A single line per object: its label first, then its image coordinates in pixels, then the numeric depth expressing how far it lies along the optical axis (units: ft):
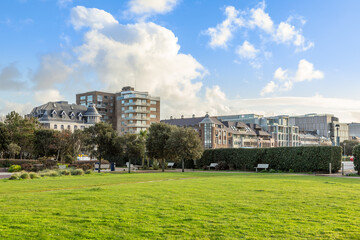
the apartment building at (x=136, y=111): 411.13
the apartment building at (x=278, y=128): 493.36
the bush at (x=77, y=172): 130.62
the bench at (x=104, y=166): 186.09
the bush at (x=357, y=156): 124.47
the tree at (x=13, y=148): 199.00
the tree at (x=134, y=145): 172.96
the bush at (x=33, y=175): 110.11
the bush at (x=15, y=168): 148.50
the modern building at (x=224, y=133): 377.91
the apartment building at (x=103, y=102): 452.35
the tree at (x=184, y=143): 160.97
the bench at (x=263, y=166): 157.38
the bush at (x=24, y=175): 106.73
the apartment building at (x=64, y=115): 354.95
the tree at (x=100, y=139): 165.68
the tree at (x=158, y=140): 172.86
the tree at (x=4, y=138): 209.97
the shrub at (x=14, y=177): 104.32
